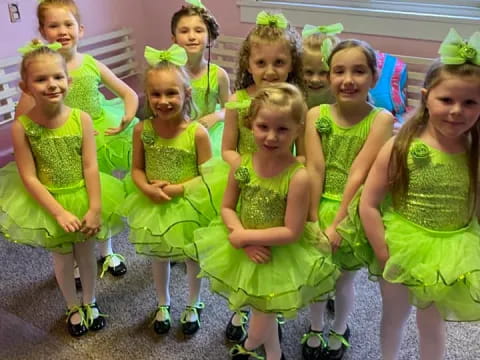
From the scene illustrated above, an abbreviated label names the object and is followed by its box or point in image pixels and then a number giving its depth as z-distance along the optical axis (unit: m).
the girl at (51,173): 1.73
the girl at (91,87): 2.04
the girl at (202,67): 2.09
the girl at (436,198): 1.33
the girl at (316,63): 1.77
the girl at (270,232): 1.42
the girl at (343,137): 1.53
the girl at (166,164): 1.70
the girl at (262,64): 1.69
